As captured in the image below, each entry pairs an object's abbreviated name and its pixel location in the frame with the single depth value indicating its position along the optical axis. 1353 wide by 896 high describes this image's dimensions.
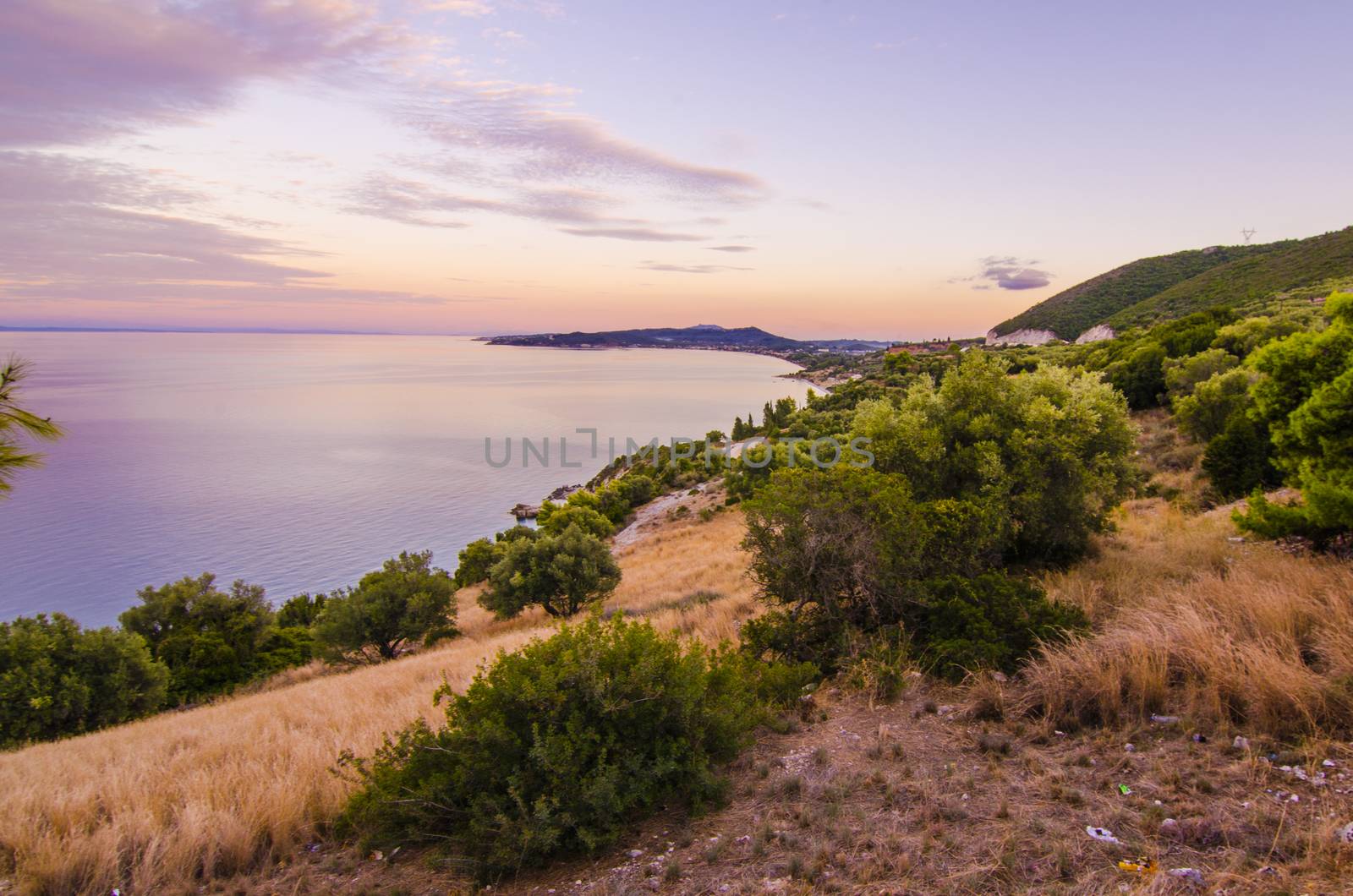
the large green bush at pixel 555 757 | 3.51
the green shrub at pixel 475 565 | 30.83
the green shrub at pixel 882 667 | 5.29
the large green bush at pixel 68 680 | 13.80
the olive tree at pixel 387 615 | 18.14
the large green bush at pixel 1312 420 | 6.62
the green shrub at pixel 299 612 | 27.20
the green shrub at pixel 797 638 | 6.38
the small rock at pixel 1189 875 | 2.68
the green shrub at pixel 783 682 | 5.29
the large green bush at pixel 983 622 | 5.52
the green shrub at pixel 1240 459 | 12.38
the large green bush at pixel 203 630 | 19.77
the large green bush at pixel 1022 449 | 8.81
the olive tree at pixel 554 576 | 19.55
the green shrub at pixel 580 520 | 31.13
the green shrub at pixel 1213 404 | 17.84
